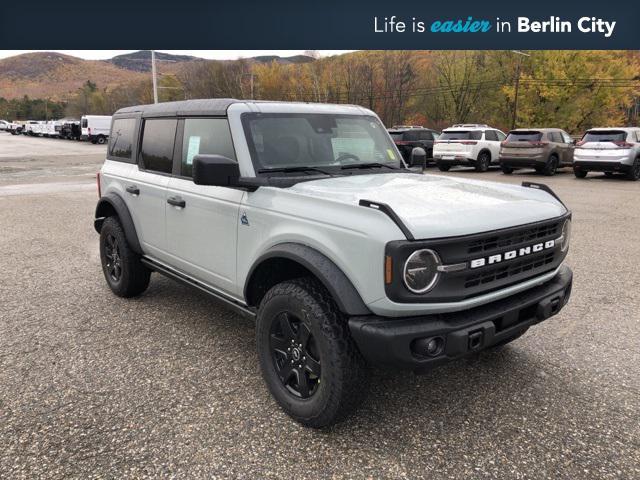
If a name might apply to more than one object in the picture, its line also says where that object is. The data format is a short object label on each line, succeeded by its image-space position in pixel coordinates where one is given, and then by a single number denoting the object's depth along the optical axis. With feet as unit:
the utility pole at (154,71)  123.03
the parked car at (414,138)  68.44
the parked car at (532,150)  59.11
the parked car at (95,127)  145.69
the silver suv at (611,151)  53.52
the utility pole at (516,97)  135.13
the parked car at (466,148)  63.21
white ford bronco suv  8.02
